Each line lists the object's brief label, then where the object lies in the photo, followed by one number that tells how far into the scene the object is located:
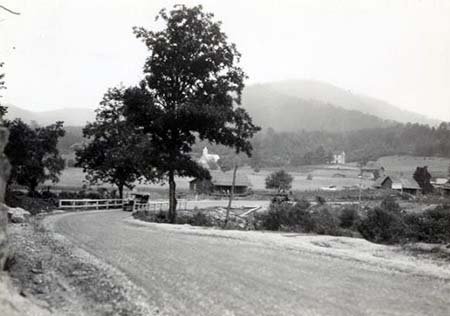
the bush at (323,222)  31.26
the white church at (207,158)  163.27
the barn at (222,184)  95.27
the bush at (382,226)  32.09
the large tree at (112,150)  35.19
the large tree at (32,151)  47.50
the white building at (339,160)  188.23
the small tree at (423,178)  115.32
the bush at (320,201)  65.84
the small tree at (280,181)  101.25
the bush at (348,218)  45.00
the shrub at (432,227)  28.52
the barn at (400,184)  113.44
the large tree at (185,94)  35.38
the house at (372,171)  138.12
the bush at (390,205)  44.09
